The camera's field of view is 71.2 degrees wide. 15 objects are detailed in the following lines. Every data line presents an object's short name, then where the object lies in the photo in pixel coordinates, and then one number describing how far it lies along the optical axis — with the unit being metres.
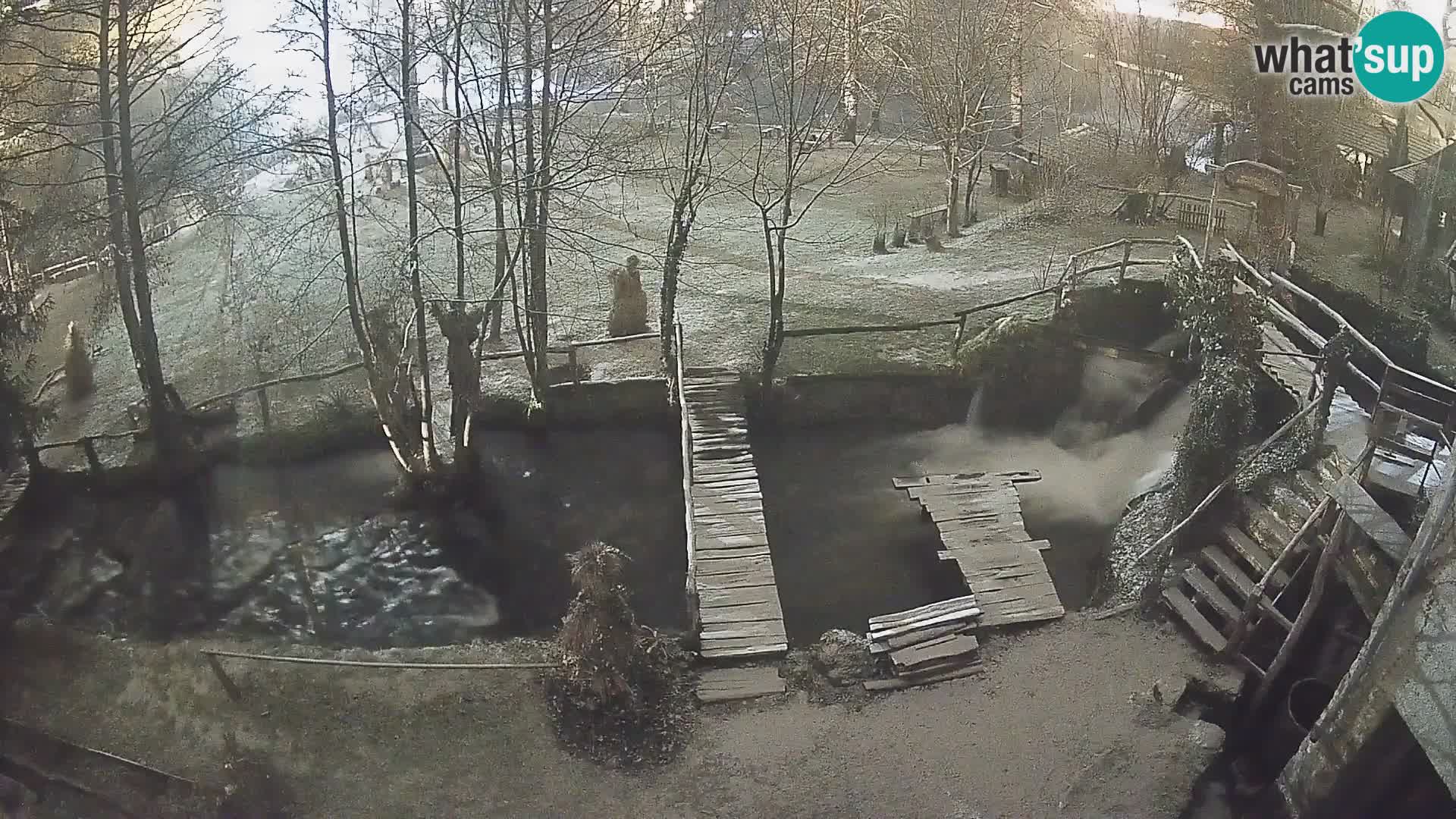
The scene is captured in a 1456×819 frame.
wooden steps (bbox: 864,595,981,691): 9.49
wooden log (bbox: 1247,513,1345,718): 8.46
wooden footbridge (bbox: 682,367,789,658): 10.00
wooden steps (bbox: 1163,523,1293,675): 9.38
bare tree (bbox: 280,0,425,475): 11.59
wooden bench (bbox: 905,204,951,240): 22.25
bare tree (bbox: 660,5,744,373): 14.34
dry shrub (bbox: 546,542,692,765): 8.63
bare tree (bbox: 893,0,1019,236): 21.34
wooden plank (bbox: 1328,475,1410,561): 7.75
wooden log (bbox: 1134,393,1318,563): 9.91
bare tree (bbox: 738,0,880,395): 14.80
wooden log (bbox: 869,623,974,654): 9.65
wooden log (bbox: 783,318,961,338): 15.46
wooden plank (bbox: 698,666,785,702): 9.23
